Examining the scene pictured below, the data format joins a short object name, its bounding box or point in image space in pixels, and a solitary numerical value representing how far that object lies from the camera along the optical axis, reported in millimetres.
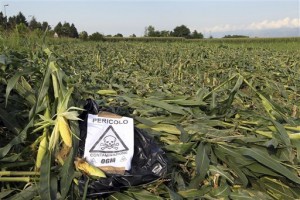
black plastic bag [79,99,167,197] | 1041
